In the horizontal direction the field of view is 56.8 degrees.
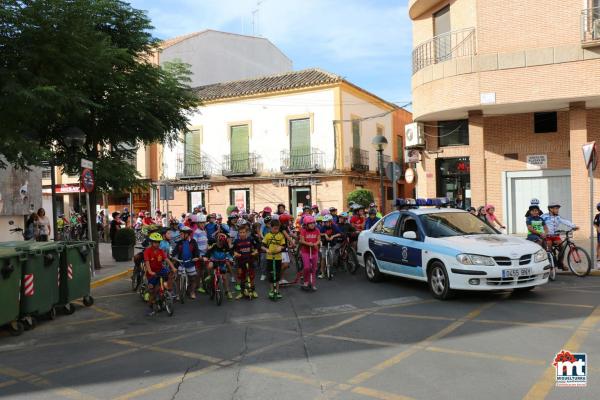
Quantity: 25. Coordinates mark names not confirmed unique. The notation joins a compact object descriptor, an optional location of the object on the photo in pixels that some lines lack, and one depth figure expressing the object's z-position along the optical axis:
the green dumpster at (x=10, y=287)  7.54
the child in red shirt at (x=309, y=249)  10.88
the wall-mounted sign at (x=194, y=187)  31.86
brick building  16.41
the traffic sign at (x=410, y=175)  23.45
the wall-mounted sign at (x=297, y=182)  29.30
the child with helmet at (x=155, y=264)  9.20
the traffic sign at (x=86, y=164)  12.48
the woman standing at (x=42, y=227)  15.84
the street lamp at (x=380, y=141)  17.54
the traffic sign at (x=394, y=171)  16.38
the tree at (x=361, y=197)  26.59
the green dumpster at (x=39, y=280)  8.12
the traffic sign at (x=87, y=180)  12.33
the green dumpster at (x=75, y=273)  9.21
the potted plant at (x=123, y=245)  16.86
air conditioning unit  20.81
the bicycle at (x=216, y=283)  9.70
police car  8.61
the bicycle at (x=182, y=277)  10.10
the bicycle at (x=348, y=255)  13.40
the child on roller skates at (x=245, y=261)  10.14
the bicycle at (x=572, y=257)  11.33
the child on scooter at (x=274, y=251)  10.09
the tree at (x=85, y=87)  8.88
